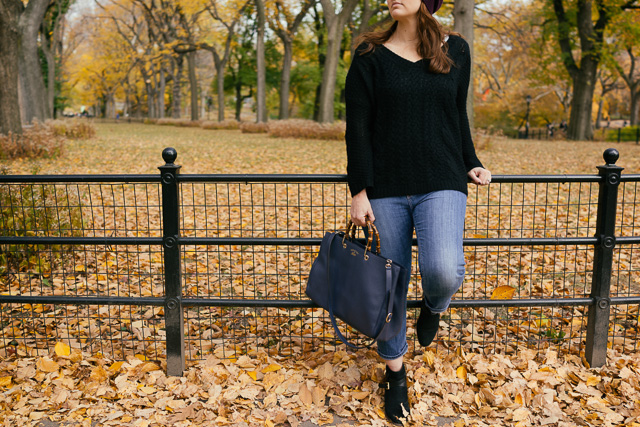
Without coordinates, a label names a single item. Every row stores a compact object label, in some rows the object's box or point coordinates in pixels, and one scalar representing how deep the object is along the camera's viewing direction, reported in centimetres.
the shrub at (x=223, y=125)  3488
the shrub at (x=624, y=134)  3048
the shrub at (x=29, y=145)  1193
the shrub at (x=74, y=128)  1922
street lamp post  3903
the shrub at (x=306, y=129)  2098
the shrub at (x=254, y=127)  2755
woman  267
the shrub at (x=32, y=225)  479
